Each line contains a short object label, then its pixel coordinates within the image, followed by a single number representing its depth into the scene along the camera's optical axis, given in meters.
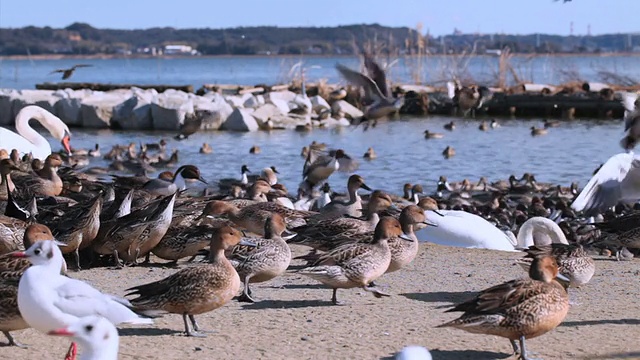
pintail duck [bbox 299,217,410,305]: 7.75
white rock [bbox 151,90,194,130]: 36.38
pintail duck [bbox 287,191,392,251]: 9.28
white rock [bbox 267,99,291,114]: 38.88
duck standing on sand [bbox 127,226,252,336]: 6.69
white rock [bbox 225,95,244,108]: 39.38
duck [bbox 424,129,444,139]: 32.91
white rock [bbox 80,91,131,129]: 37.31
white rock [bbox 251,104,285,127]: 36.91
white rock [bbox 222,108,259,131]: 35.69
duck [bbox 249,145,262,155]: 28.09
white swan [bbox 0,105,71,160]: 17.52
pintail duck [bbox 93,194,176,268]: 9.04
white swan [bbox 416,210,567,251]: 11.47
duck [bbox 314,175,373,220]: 12.16
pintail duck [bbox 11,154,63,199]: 12.51
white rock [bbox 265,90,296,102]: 40.93
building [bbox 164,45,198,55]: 150.07
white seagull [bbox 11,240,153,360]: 5.25
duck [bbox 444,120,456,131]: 36.16
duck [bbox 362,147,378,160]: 26.98
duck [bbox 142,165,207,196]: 12.85
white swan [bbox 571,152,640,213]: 10.77
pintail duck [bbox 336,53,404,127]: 17.25
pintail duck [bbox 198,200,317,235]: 10.64
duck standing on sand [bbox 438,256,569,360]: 6.20
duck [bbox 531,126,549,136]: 34.00
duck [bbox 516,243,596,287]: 8.27
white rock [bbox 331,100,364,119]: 40.34
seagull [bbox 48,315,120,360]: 4.35
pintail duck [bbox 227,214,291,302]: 7.84
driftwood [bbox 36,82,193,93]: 47.76
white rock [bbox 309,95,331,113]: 40.41
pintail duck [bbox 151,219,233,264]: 9.20
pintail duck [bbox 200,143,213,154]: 28.22
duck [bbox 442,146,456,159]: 27.92
